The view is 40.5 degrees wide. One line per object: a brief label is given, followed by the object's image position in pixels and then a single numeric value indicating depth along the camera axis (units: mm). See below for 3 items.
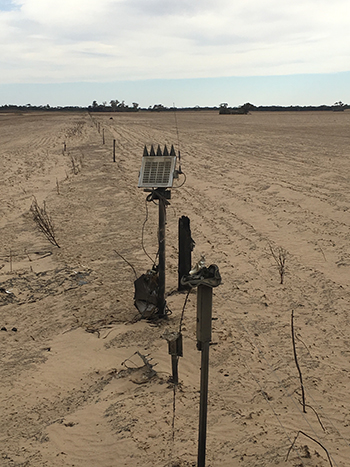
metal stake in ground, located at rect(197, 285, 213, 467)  2668
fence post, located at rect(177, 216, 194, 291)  5496
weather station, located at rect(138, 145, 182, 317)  4395
